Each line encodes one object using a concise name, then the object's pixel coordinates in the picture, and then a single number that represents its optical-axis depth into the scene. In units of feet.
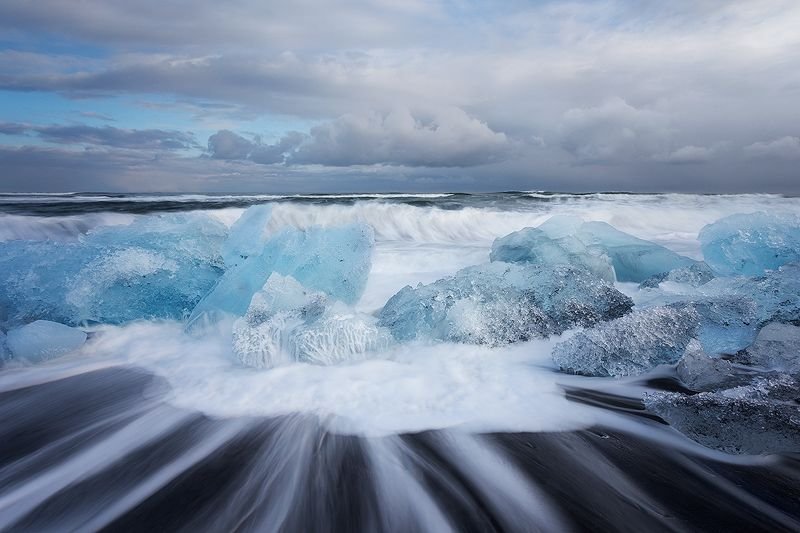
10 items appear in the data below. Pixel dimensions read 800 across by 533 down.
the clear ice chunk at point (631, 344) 9.21
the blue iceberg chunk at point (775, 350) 9.00
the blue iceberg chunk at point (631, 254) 16.57
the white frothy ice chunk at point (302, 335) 9.73
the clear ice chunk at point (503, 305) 10.91
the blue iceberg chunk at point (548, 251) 14.79
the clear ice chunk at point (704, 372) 8.15
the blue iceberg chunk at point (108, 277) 12.63
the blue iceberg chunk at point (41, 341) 10.52
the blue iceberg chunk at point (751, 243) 15.58
